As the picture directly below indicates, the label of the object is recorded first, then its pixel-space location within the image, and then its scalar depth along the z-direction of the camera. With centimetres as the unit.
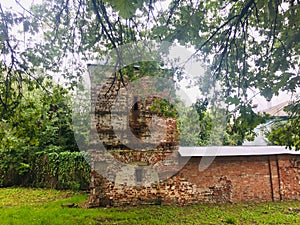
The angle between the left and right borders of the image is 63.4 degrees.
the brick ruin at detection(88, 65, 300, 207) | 649
